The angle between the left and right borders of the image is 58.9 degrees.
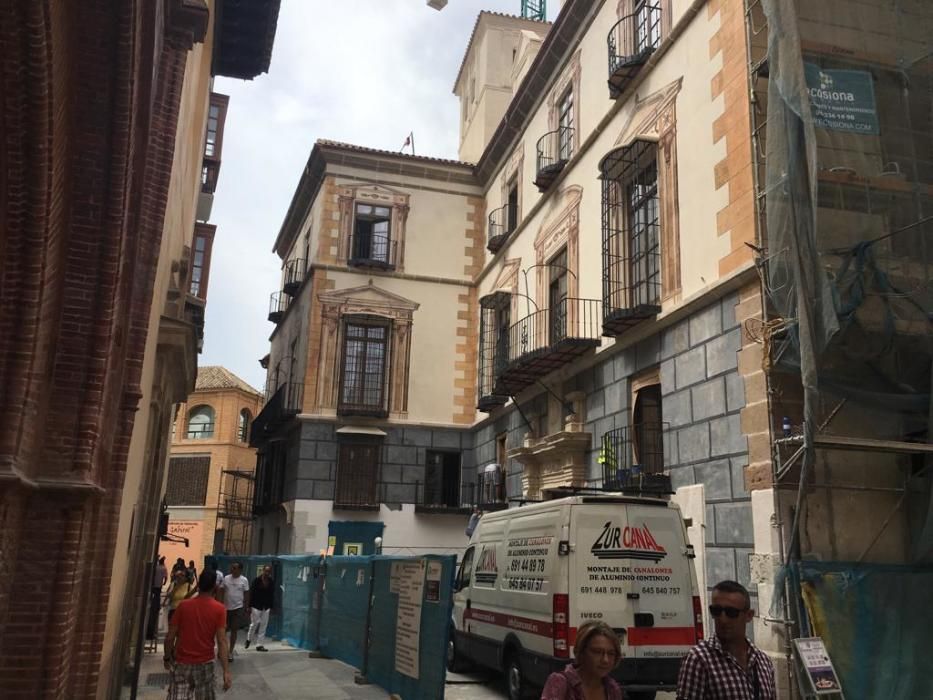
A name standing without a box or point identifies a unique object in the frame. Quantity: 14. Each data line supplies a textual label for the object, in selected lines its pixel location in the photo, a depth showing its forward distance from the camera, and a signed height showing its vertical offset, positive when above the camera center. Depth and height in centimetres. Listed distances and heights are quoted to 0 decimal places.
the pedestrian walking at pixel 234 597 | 1405 -70
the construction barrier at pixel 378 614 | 940 -79
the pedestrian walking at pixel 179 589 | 1589 -67
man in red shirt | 736 -82
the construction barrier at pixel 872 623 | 950 -54
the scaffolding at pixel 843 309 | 970 +322
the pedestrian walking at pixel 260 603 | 1636 -90
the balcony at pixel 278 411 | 2492 +456
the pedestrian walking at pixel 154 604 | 1720 -106
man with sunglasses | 391 -43
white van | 939 -24
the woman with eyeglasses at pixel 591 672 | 393 -49
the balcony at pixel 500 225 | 2377 +970
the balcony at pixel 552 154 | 1931 +969
